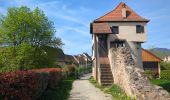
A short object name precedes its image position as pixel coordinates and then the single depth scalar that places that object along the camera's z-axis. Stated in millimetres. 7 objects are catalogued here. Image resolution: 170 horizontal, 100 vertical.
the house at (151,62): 24125
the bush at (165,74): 20222
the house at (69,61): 40022
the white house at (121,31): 13139
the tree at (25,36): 20011
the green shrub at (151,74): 20629
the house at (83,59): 53648
